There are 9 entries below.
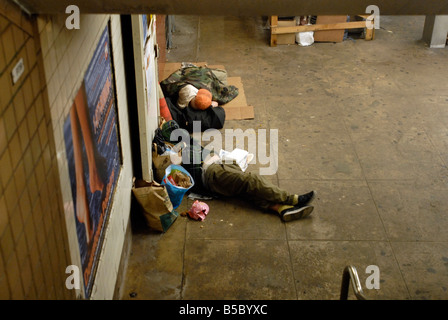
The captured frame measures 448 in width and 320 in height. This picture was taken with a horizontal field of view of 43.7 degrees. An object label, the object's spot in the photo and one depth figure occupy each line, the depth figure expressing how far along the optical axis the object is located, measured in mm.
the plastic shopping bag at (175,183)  5629
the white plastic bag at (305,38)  10148
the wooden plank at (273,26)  9949
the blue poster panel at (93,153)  3369
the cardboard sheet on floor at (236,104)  7648
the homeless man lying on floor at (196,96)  7234
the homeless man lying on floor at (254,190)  5672
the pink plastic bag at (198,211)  5664
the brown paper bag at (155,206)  5363
